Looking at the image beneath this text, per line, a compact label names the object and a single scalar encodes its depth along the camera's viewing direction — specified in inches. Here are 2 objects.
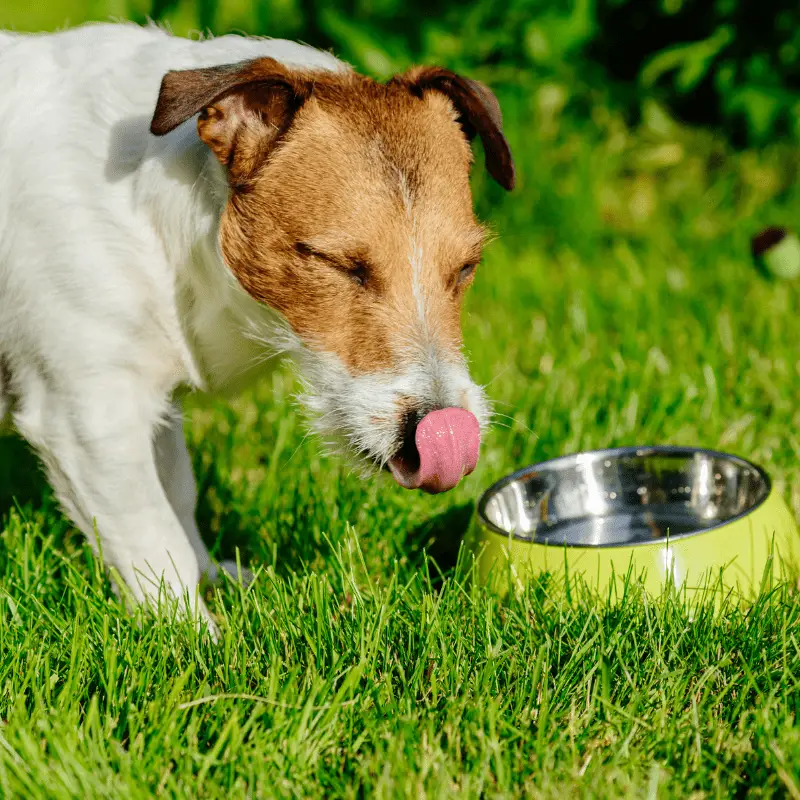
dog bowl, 110.7
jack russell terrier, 101.7
